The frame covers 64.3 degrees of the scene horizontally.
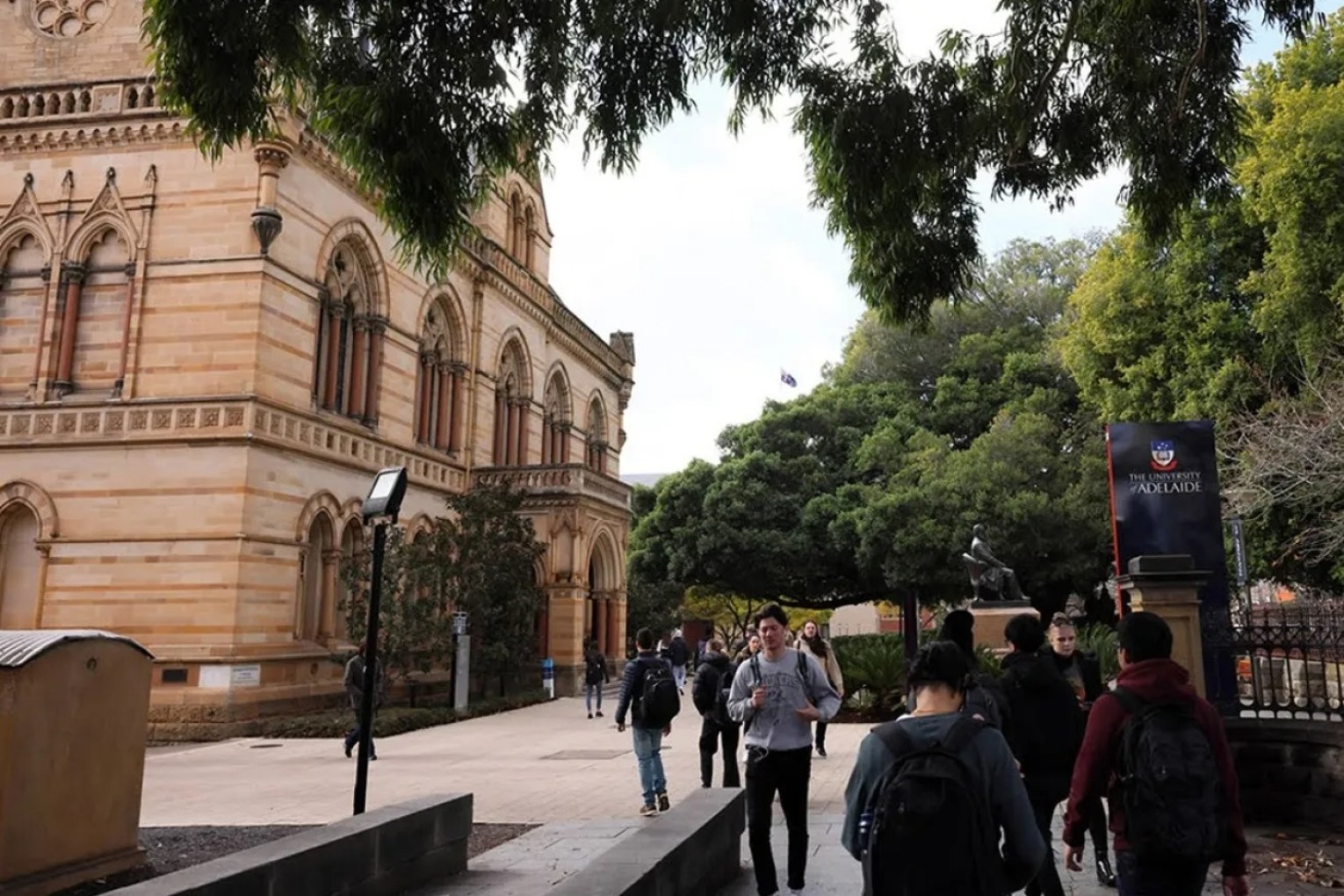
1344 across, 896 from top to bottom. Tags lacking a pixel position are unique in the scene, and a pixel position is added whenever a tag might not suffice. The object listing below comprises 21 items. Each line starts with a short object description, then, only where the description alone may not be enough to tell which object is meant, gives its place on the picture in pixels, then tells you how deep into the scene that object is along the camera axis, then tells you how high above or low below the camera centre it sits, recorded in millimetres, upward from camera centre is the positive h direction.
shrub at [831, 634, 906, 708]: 18672 -508
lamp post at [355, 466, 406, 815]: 8140 +572
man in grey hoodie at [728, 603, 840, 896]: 6305 -625
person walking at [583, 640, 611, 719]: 22078 -717
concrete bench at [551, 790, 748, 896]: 4789 -1064
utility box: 6172 -758
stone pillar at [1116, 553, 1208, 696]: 9117 +419
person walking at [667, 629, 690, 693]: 24750 -344
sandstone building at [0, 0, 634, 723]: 18984 +4844
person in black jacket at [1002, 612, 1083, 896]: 5785 -464
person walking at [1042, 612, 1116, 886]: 6883 -195
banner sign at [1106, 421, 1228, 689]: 10461 +1488
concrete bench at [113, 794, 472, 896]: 5082 -1213
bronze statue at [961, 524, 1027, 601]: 16609 +1033
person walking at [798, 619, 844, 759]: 13078 -127
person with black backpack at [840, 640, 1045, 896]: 3330 -512
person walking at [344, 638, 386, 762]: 15250 -713
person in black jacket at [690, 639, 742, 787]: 9875 -530
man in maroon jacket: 4078 -450
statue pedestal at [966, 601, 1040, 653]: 16138 +357
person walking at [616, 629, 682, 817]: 9883 -670
